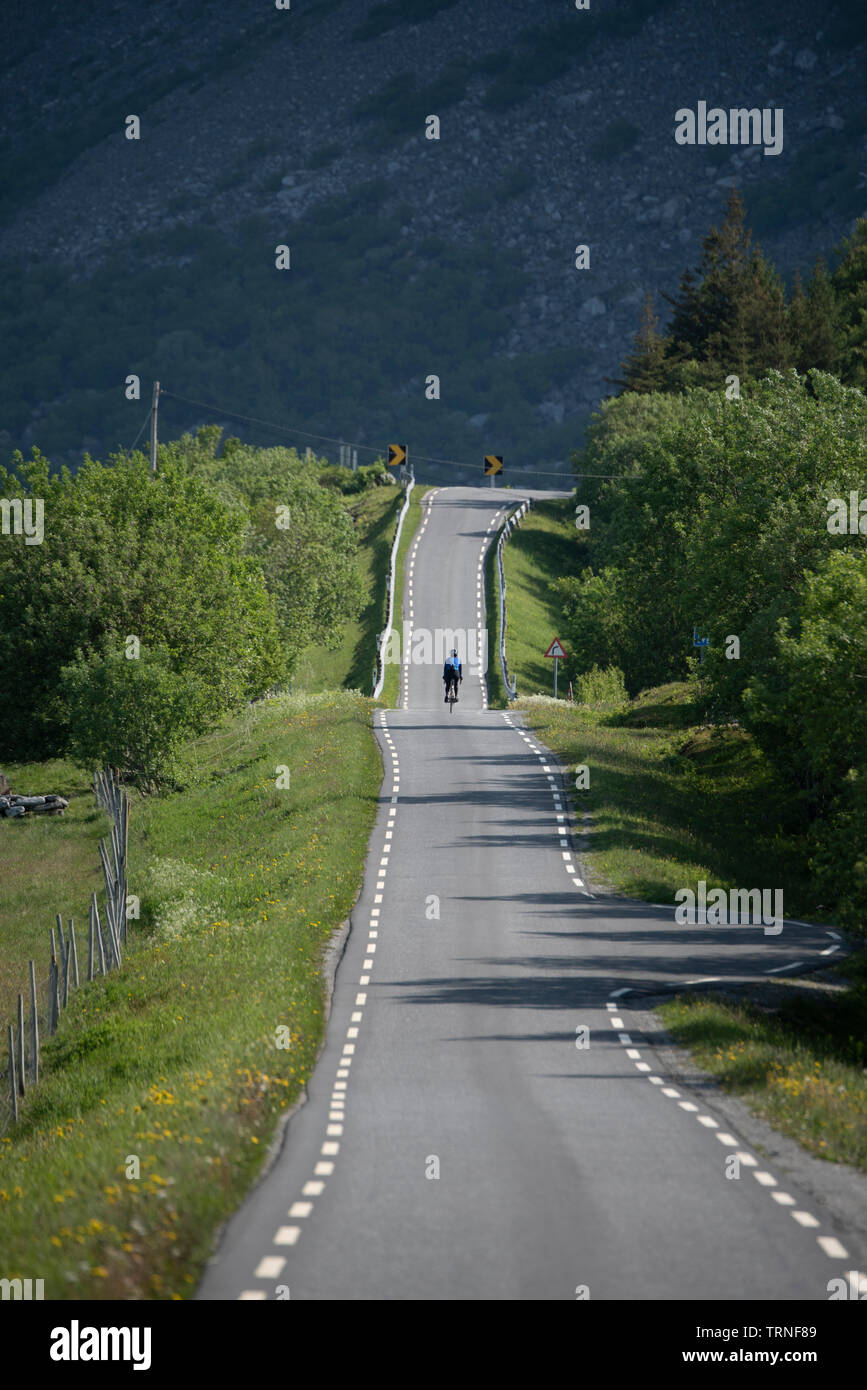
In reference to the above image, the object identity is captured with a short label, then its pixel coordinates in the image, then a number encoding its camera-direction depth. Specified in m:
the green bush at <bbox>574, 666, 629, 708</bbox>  71.44
